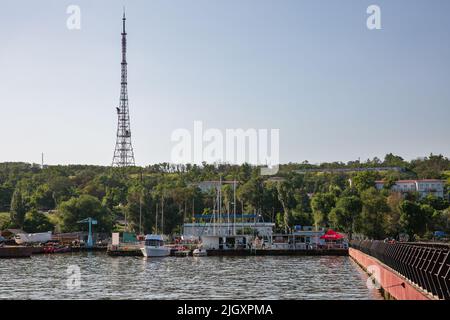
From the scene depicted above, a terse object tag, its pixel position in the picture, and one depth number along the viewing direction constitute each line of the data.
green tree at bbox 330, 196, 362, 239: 157.00
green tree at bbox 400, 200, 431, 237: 150.88
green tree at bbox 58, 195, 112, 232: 182.25
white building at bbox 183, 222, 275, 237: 158.38
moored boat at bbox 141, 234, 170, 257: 127.44
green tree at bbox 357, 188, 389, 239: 151.12
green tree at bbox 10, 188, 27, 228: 185.25
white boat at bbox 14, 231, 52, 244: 161.23
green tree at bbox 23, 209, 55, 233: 183.12
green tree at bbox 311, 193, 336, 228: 168.88
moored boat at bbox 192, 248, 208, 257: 132.25
